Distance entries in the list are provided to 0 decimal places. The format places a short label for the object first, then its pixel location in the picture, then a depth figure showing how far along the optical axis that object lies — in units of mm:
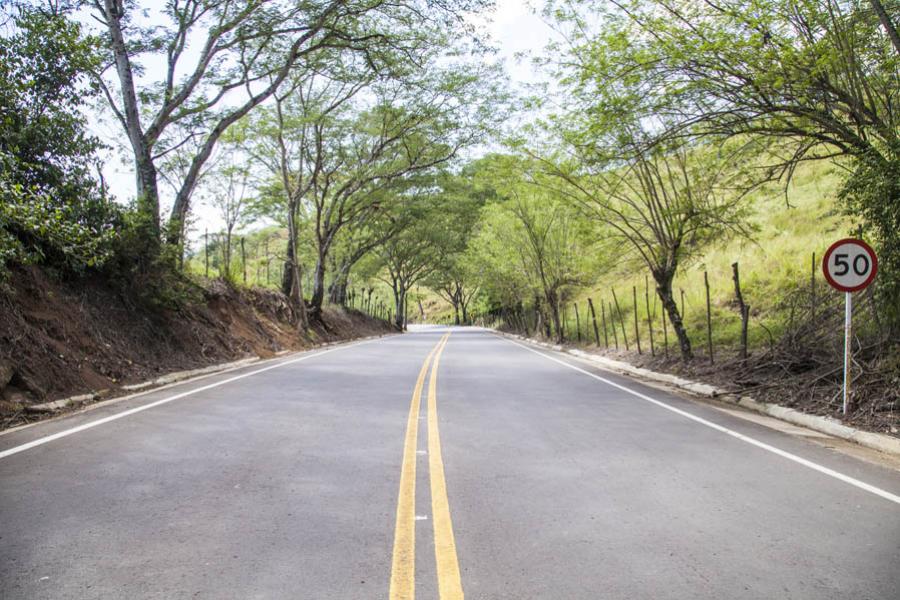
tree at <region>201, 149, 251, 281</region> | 29972
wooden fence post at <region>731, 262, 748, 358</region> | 12582
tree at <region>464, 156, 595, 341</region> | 28920
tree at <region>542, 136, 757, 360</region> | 13891
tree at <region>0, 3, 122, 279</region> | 8438
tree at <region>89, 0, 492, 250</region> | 14828
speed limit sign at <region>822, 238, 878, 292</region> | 8844
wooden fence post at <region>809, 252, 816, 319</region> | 10953
